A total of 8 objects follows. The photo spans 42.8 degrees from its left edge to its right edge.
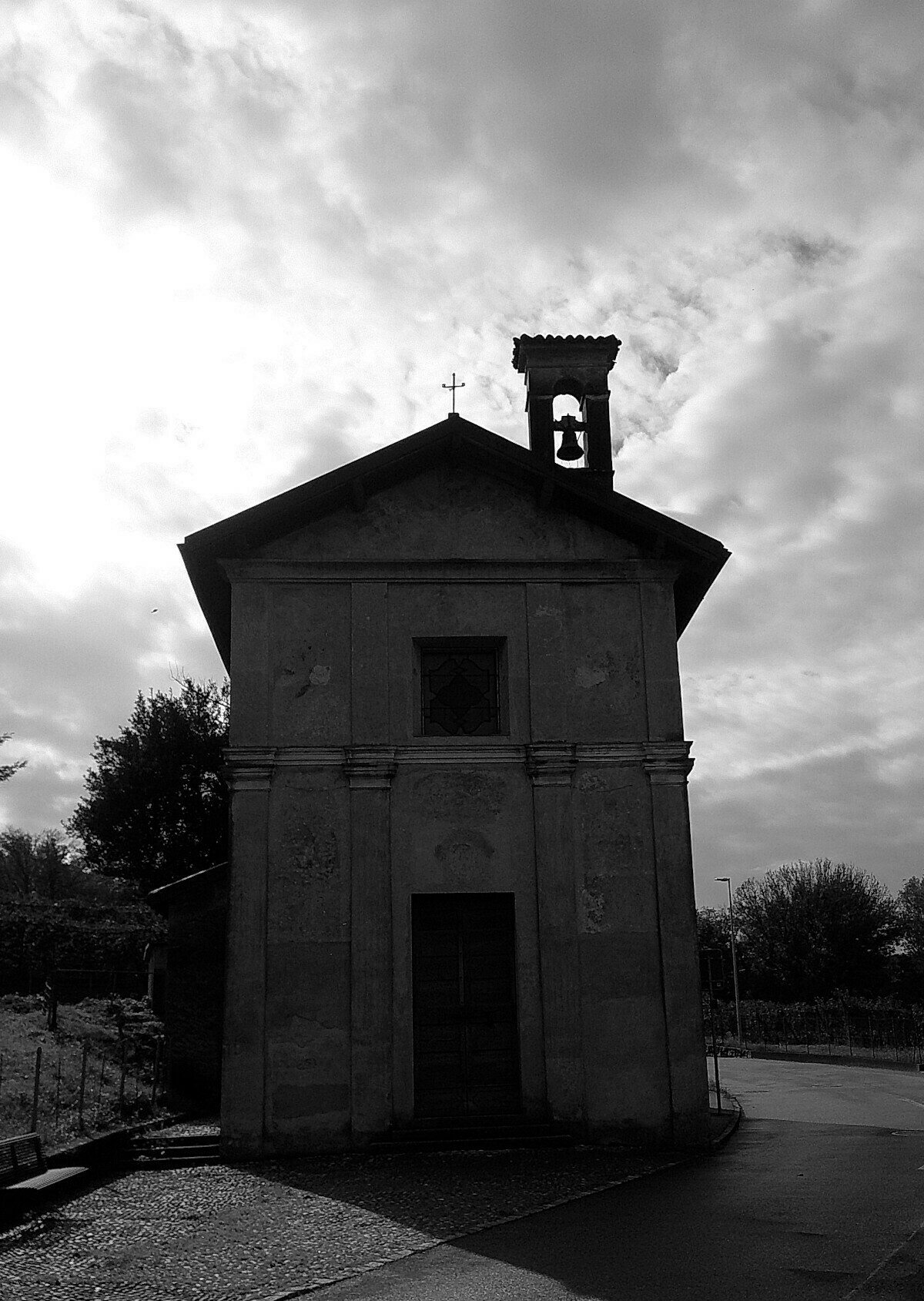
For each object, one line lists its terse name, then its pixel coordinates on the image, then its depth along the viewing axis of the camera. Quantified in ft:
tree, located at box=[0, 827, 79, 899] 167.73
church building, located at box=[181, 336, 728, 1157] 42.91
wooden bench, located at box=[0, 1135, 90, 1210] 30.07
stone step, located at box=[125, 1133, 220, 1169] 39.70
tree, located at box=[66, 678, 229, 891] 117.19
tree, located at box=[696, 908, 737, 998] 191.11
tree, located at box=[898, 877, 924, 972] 206.39
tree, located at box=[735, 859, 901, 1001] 183.52
